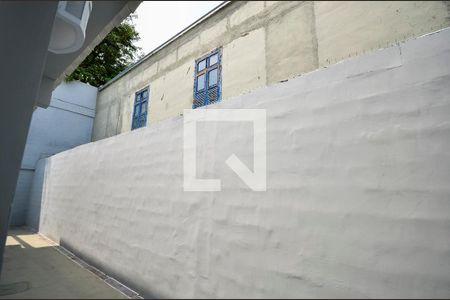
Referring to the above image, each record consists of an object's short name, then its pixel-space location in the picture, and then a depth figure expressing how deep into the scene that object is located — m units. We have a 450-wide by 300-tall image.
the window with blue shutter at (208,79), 7.01
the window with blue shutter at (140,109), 9.66
